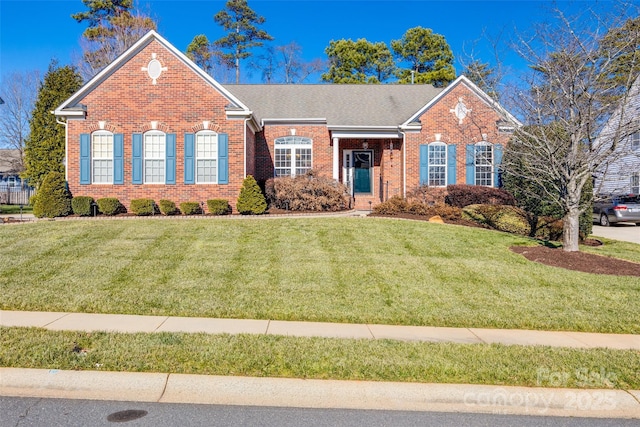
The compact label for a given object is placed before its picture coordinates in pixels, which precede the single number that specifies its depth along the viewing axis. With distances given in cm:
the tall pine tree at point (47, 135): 2612
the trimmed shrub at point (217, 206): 1625
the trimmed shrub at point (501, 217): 1508
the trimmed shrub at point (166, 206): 1647
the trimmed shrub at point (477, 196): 1811
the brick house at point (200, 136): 1723
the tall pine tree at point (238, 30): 4444
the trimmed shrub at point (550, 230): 1491
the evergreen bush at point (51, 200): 1557
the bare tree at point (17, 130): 3694
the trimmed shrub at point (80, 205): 1599
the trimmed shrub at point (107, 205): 1619
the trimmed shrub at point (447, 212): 1636
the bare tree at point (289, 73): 4809
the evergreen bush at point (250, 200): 1593
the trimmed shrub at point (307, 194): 1684
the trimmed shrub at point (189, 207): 1636
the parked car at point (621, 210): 2164
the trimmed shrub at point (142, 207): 1638
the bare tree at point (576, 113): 1066
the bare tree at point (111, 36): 3616
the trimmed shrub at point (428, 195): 1959
